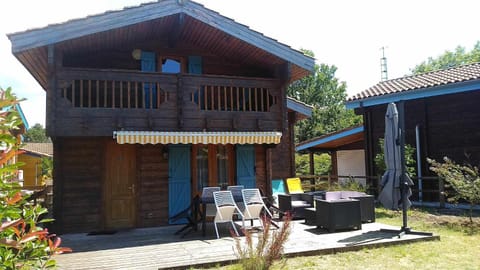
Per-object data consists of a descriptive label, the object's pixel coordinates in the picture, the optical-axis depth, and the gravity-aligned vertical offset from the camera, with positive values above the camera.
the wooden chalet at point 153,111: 8.98 +1.32
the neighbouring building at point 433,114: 13.21 +1.57
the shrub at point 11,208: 2.60 -0.29
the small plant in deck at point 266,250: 5.43 -1.31
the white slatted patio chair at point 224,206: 8.56 -1.01
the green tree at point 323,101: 44.81 +7.23
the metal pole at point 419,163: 14.41 -0.28
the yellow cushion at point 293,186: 12.43 -0.87
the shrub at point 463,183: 9.84 -0.75
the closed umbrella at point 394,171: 8.66 -0.33
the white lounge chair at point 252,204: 8.96 -1.05
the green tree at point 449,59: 48.81 +12.79
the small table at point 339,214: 9.05 -1.35
